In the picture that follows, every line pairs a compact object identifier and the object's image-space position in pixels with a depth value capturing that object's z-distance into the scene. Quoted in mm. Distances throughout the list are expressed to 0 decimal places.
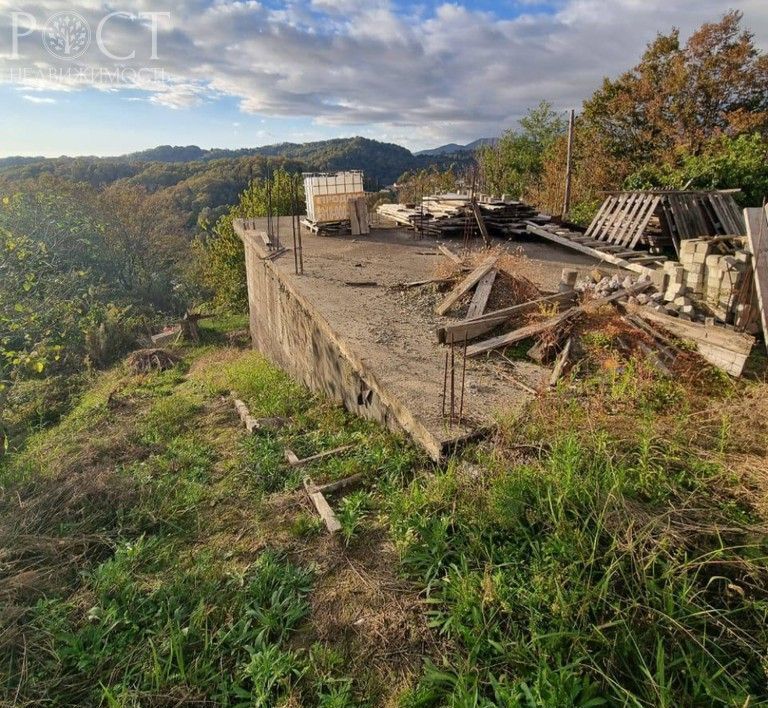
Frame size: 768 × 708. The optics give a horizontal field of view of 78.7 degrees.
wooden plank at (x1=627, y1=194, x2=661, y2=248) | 8805
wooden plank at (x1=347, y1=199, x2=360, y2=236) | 11484
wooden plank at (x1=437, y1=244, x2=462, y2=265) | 7328
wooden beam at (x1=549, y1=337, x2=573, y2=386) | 4229
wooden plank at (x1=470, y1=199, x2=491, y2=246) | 10330
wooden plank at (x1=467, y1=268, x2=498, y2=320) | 5722
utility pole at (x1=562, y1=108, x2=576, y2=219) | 14547
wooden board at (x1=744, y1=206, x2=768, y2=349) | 4730
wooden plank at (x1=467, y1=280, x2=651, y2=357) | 4840
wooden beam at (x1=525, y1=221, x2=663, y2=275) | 8141
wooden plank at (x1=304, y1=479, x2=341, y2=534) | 3354
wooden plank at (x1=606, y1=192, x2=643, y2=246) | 9391
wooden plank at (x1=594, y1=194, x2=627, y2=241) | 9664
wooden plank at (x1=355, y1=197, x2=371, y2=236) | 11570
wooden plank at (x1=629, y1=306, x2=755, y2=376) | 4102
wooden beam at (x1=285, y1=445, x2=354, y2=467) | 4434
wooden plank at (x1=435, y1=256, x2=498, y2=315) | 6070
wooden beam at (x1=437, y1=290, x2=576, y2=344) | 4820
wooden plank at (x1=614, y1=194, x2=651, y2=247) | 9148
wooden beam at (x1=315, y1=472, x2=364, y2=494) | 3844
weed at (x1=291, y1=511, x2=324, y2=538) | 3426
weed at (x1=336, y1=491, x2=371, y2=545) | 3301
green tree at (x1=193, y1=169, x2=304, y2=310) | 20688
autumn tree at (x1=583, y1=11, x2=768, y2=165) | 16719
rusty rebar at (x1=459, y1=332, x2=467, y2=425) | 3629
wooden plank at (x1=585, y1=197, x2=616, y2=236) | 10023
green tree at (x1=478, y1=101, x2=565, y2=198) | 26391
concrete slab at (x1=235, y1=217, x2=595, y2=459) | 4000
